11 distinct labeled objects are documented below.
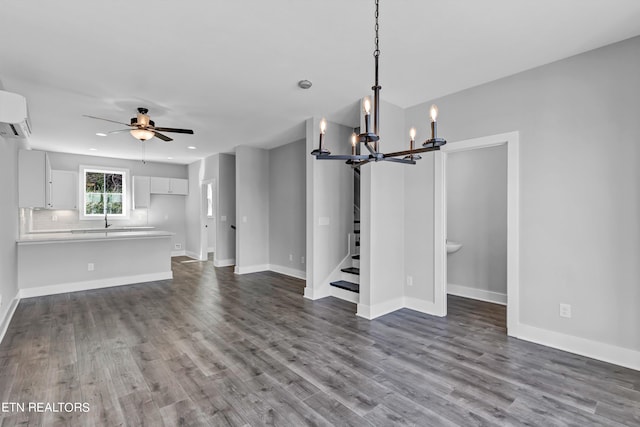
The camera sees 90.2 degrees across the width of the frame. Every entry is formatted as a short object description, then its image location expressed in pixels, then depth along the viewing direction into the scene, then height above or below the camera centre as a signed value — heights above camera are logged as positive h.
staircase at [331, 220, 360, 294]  4.77 -1.00
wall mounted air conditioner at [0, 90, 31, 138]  2.94 +0.94
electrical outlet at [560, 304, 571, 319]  2.98 -0.94
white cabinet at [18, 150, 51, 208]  4.93 +0.53
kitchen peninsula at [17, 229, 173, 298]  4.95 -0.83
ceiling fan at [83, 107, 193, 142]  4.03 +1.06
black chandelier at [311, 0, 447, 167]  1.73 +0.40
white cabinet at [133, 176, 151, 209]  8.28 +0.55
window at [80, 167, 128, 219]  7.82 +0.50
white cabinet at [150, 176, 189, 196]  8.60 +0.73
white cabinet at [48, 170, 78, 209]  7.21 +0.52
